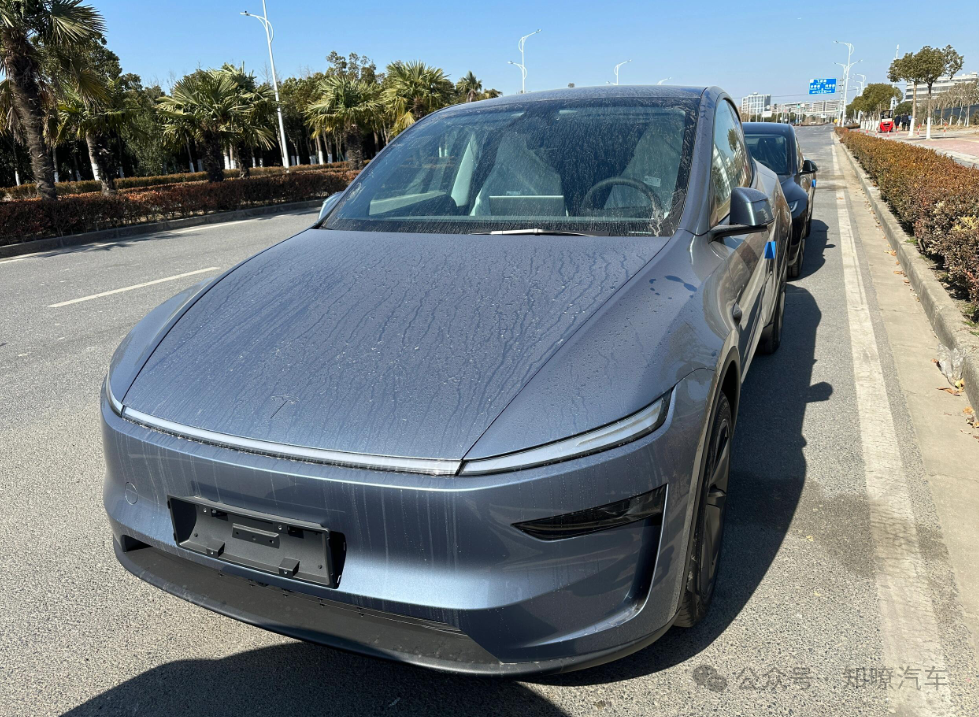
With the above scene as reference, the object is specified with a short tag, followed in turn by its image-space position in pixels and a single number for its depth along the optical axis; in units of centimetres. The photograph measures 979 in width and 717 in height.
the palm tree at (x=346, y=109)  2909
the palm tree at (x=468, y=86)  5241
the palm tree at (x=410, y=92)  3419
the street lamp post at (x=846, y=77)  8756
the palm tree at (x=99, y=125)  2450
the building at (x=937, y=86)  5051
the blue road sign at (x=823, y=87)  9312
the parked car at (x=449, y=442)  164
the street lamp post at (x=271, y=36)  3779
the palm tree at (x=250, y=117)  2492
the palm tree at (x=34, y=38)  1459
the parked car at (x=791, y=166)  756
